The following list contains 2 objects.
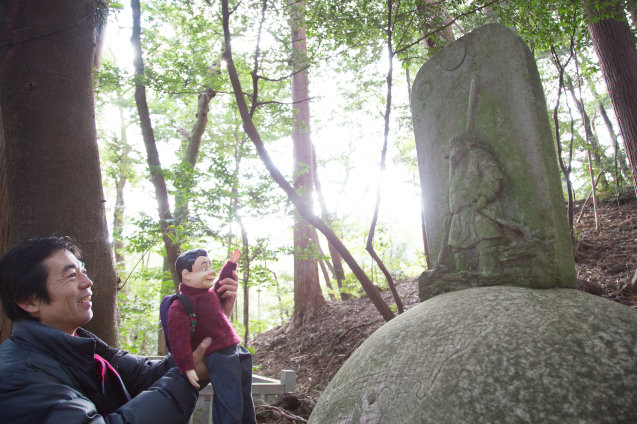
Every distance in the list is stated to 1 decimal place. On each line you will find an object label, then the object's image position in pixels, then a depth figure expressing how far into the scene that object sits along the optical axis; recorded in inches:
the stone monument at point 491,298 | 65.0
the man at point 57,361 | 45.0
